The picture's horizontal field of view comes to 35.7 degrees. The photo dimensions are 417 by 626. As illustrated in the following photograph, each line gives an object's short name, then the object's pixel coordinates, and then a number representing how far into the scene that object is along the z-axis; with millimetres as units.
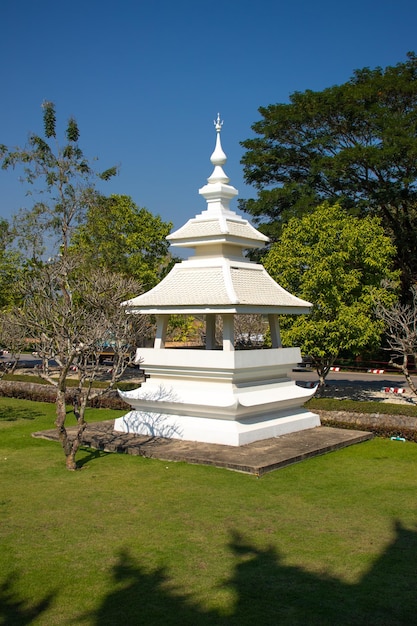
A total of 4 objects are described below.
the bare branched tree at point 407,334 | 17109
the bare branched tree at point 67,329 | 11031
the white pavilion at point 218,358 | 12844
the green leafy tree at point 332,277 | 18250
